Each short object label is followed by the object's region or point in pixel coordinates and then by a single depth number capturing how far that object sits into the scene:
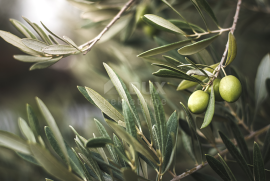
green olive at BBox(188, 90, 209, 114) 0.35
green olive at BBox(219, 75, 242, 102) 0.34
